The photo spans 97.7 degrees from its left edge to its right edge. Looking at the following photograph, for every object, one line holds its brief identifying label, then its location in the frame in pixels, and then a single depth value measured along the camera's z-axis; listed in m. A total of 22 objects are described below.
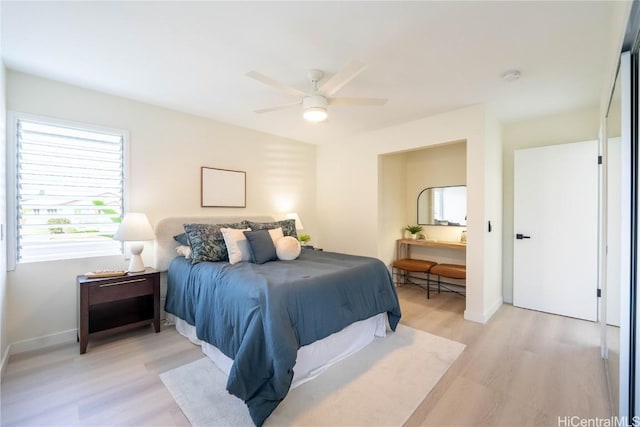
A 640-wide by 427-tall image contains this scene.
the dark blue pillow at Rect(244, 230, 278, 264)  2.89
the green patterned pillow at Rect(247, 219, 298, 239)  3.48
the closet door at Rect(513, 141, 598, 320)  3.25
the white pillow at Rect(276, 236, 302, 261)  3.02
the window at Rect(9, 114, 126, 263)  2.52
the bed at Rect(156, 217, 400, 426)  1.72
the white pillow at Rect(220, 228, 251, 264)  2.89
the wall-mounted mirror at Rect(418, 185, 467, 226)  4.43
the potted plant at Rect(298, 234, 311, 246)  4.42
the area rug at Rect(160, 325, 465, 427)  1.71
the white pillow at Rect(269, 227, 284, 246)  3.16
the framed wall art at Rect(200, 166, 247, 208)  3.70
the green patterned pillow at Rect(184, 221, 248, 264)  2.87
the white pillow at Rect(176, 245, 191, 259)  3.05
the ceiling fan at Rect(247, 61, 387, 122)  2.19
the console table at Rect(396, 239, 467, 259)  4.11
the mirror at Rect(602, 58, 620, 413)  1.54
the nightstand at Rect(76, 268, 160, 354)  2.47
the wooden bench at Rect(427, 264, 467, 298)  3.74
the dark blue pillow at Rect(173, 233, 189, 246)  3.24
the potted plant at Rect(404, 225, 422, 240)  4.77
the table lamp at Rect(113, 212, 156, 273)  2.69
